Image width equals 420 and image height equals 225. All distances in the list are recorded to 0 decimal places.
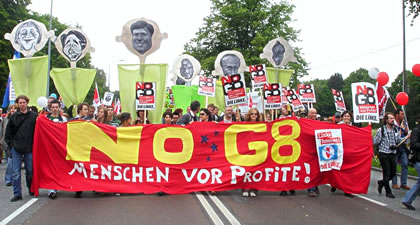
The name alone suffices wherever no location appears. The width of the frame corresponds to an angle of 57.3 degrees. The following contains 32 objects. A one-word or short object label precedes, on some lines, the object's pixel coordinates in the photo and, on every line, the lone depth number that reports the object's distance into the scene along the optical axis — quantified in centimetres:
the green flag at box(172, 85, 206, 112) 1847
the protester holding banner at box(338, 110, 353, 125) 874
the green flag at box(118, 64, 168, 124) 1312
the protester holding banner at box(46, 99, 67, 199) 778
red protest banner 753
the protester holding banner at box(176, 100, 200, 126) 937
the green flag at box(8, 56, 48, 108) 1223
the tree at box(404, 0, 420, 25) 1514
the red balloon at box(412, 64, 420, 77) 1078
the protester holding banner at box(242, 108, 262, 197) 839
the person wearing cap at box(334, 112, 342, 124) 1174
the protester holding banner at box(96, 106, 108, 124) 828
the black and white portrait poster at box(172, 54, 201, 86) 1920
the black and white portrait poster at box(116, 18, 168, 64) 1326
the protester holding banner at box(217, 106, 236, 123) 887
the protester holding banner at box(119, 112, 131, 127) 816
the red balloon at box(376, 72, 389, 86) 1162
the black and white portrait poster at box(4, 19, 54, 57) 1273
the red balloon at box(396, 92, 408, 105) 1148
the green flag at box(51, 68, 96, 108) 1302
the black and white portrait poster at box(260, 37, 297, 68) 1578
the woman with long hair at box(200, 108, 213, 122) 868
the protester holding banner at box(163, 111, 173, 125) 981
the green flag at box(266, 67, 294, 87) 1633
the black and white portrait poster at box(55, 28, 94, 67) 1320
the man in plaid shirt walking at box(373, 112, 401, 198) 835
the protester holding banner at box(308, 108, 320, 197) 788
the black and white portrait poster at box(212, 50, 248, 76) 1536
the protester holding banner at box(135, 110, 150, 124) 1190
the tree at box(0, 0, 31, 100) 3122
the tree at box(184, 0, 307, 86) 3509
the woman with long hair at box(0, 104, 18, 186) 867
